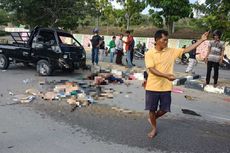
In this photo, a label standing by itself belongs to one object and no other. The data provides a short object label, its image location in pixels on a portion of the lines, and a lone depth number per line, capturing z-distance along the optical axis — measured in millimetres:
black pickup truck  8598
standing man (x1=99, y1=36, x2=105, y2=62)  11985
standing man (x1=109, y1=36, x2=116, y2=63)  13220
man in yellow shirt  3785
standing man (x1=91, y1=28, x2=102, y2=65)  10732
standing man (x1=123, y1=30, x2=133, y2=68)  11371
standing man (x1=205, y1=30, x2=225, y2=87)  7404
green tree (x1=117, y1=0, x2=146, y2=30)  24185
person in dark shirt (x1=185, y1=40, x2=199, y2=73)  10812
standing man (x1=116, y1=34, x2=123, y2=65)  11842
